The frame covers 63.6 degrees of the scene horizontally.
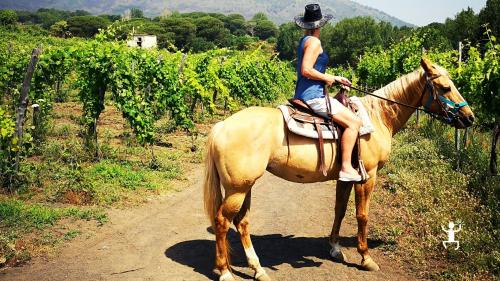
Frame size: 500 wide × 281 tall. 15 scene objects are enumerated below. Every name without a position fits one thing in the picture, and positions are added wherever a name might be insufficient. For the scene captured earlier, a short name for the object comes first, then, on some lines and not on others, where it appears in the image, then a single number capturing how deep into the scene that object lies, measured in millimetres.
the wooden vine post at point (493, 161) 8037
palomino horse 5004
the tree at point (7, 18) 57056
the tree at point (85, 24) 115706
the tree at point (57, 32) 70975
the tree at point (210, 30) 150838
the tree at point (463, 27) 57469
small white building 87969
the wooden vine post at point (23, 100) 8289
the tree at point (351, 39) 101250
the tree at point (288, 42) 118000
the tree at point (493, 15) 49875
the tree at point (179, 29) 134600
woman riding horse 5141
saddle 5266
